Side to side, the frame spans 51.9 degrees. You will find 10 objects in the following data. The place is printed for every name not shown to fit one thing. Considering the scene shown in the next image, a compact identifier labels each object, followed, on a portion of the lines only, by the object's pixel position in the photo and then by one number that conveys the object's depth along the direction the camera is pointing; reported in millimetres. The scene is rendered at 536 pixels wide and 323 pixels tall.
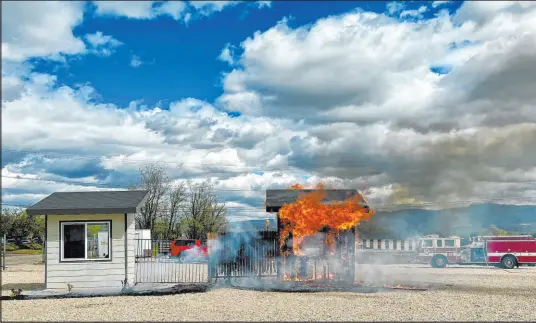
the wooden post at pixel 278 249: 21031
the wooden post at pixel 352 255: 20797
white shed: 19922
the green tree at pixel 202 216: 61938
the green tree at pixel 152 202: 60500
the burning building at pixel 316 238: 20641
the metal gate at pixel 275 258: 20922
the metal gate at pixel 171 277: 22466
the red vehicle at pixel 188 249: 40700
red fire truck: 33000
